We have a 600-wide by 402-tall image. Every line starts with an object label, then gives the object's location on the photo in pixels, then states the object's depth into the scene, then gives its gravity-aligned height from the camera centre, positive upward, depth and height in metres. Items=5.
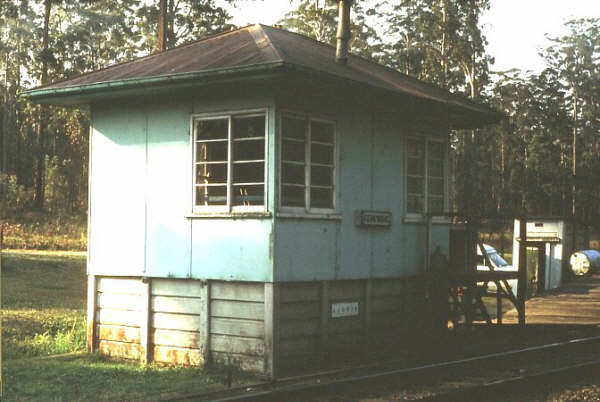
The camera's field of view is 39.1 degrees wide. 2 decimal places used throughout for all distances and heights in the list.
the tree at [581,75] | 59.56 +9.71
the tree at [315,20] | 43.59 +9.80
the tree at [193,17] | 40.19 +9.14
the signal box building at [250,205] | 11.06 +0.04
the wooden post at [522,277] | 13.95 -1.10
